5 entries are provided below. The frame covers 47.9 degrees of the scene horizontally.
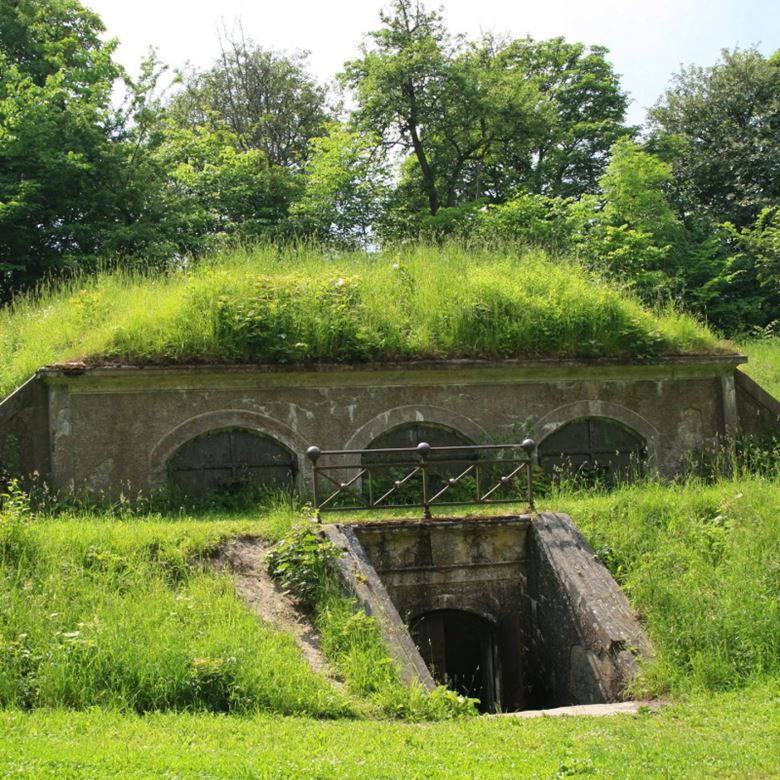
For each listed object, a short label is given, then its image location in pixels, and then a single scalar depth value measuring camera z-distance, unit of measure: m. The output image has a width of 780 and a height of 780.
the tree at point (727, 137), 31.84
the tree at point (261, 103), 35.59
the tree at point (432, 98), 28.67
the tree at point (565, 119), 32.53
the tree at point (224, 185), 26.03
